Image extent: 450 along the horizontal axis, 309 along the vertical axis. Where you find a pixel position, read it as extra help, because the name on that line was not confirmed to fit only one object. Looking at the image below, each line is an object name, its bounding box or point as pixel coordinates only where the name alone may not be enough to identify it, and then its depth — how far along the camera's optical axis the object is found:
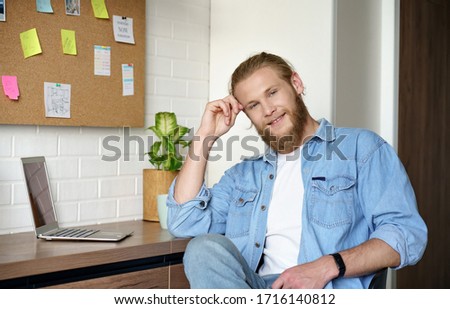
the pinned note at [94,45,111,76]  2.46
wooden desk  1.69
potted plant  2.52
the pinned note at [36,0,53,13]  2.26
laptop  2.06
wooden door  2.86
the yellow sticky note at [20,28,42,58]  2.21
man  1.65
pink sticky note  2.16
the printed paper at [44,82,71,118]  2.29
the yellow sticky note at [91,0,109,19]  2.45
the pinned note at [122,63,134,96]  2.57
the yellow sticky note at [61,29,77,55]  2.34
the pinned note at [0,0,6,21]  2.15
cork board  2.19
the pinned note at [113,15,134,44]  2.54
